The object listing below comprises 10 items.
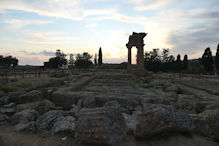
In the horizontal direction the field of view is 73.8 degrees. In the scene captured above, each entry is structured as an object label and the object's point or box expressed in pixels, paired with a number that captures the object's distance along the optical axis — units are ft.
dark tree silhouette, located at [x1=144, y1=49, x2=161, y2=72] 152.78
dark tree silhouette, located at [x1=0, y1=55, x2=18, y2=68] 174.80
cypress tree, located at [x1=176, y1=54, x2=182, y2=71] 162.16
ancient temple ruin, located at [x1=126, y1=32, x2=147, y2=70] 71.51
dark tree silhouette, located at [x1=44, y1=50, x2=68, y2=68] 197.88
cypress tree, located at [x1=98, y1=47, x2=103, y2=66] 188.63
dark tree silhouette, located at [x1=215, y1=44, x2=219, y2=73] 115.03
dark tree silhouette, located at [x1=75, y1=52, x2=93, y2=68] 203.41
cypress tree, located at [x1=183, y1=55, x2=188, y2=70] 169.66
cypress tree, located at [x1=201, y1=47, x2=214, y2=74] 135.85
